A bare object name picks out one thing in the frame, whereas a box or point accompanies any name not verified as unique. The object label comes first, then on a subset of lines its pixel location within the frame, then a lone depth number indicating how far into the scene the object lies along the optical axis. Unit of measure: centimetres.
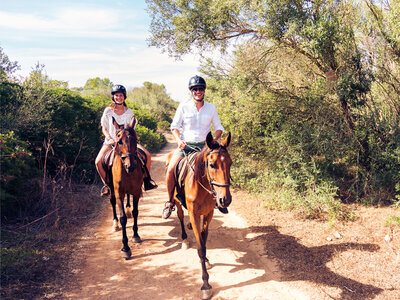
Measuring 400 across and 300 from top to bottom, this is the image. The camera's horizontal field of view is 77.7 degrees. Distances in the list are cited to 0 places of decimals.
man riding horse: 482
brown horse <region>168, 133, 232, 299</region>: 339
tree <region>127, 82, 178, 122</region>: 3232
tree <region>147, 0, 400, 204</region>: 646
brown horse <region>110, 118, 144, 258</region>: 480
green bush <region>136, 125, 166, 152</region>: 1610
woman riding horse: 591
